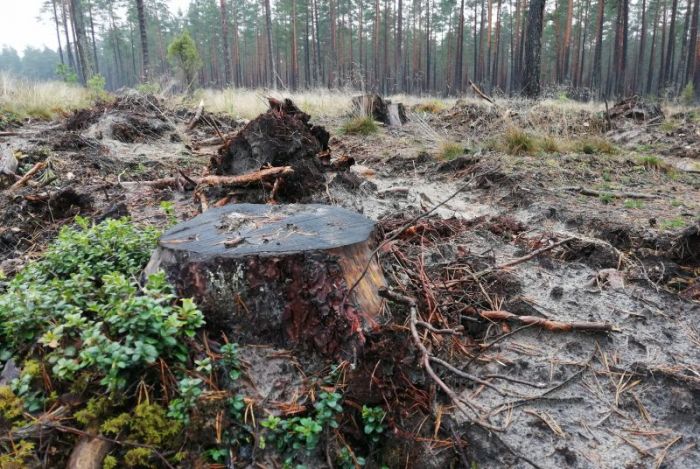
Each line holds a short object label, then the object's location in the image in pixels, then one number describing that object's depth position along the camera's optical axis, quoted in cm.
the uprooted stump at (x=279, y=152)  381
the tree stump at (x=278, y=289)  187
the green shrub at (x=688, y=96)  1617
